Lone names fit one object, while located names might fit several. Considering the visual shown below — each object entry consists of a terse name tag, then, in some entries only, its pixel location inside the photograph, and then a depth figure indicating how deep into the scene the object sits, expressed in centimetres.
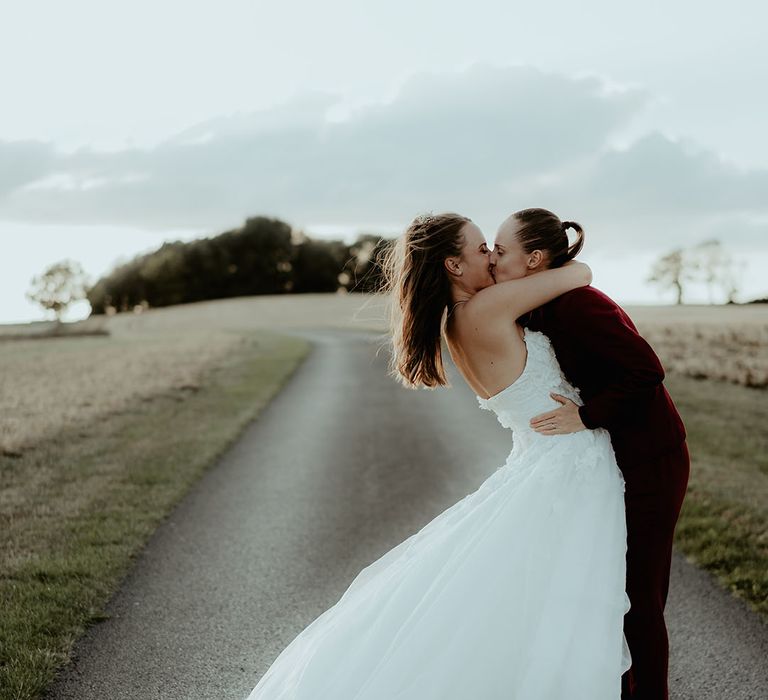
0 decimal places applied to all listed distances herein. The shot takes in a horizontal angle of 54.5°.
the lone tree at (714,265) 6406
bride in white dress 303
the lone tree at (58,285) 10600
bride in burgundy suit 312
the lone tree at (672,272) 6575
